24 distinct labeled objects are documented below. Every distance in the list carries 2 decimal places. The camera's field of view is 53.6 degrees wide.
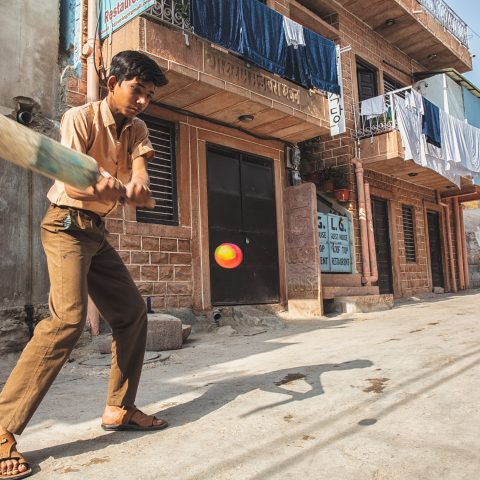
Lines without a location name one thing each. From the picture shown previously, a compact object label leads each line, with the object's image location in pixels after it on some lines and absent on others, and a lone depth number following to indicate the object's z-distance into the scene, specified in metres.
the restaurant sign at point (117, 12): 6.40
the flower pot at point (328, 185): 12.13
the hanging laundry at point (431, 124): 12.22
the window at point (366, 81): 13.74
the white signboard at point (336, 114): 10.70
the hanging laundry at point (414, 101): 11.86
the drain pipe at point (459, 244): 17.12
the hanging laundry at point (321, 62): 9.55
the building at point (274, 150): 7.31
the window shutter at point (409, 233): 14.82
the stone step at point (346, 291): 9.82
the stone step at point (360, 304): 9.80
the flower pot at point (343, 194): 11.90
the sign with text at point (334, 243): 10.61
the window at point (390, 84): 14.73
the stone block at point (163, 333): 5.59
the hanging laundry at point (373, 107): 12.32
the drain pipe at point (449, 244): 16.66
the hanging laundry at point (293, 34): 8.89
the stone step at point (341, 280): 10.60
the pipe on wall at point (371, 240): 12.03
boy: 2.09
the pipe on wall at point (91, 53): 6.73
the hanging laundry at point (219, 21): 7.41
